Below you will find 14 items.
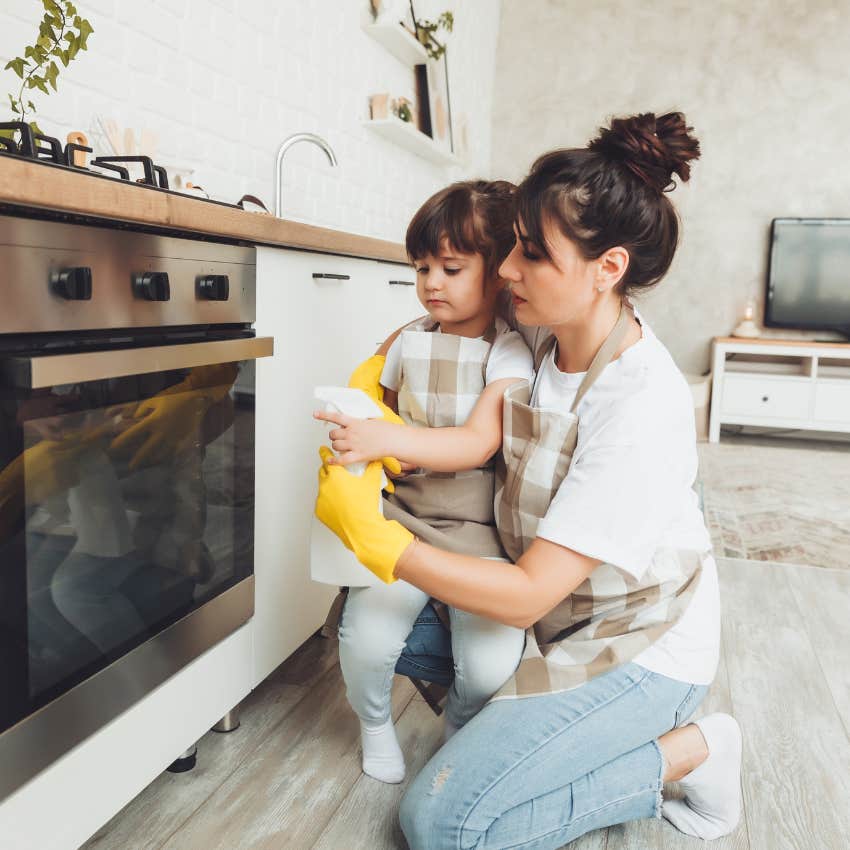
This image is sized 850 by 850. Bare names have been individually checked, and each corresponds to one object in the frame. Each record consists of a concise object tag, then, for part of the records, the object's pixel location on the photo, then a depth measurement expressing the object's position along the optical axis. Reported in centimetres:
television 483
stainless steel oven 88
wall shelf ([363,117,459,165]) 308
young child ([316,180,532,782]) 125
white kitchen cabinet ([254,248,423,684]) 142
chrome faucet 191
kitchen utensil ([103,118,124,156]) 163
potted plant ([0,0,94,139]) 113
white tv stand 464
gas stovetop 101
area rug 275
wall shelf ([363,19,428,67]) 299
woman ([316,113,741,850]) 105
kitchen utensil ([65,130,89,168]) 143
